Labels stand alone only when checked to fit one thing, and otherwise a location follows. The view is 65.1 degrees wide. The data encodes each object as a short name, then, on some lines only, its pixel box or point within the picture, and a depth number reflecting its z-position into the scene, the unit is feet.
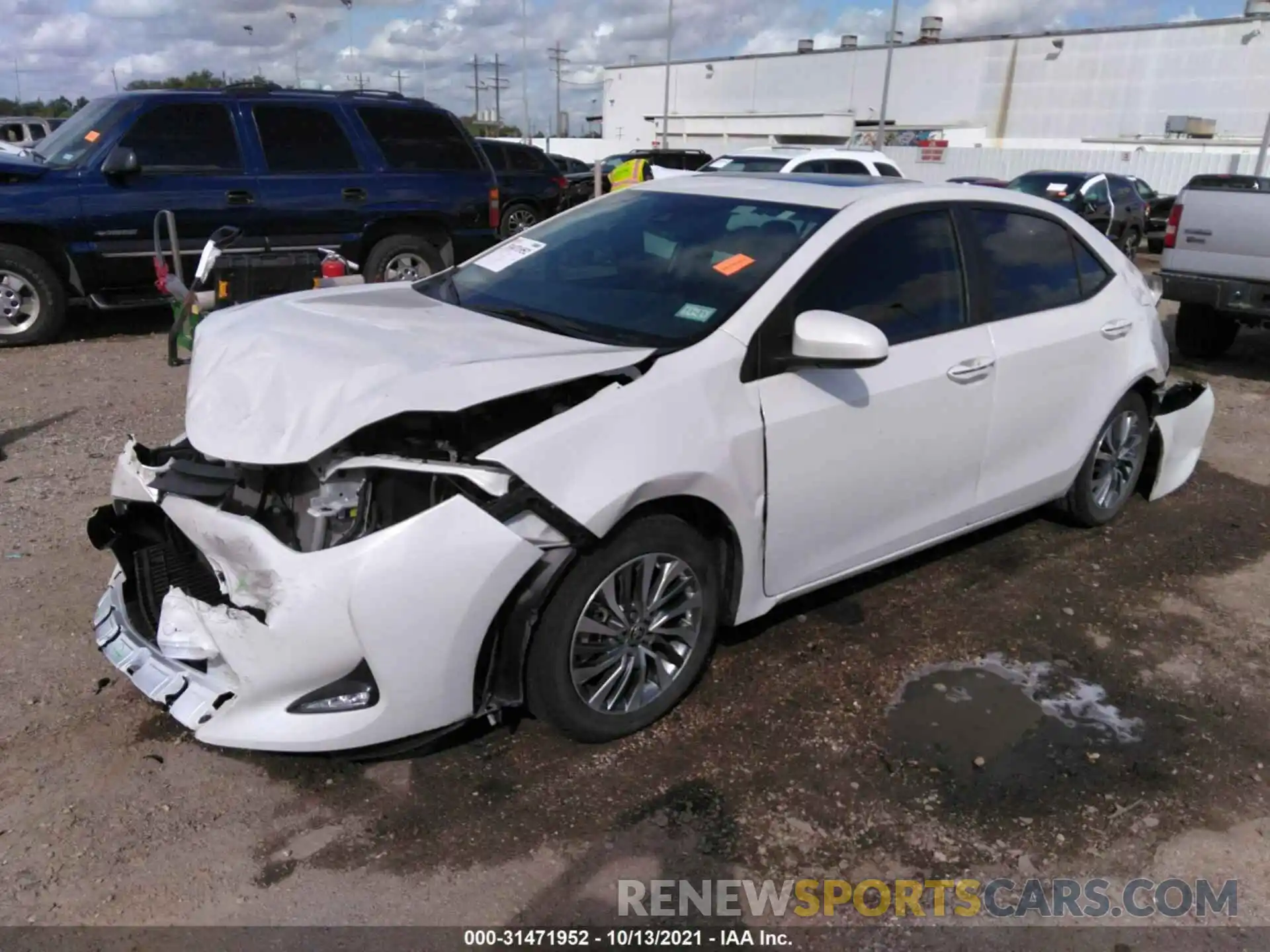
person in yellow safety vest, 50.60
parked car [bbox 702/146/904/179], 43.60
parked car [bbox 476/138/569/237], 42.88
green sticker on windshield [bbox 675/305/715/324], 10.85
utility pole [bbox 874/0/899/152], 108.27
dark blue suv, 26.25
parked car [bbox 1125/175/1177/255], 69.82
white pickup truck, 26.22
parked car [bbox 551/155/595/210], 63.00
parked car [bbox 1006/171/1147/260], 58.34
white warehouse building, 140.46
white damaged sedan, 8.82
